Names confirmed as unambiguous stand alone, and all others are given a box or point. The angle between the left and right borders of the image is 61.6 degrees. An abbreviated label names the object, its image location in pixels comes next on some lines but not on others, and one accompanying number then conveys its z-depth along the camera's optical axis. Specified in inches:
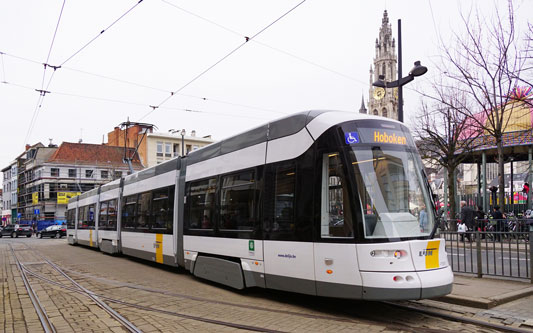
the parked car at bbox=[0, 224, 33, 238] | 1847.3
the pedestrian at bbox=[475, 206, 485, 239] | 489.1
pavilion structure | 860.6
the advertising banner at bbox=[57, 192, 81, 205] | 2600.9
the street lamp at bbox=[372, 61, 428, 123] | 478.6
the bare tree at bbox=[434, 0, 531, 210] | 586.6
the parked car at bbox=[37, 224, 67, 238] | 1663.4
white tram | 245.1
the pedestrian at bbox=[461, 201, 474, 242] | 645.7
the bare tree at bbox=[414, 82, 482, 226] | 798.5
